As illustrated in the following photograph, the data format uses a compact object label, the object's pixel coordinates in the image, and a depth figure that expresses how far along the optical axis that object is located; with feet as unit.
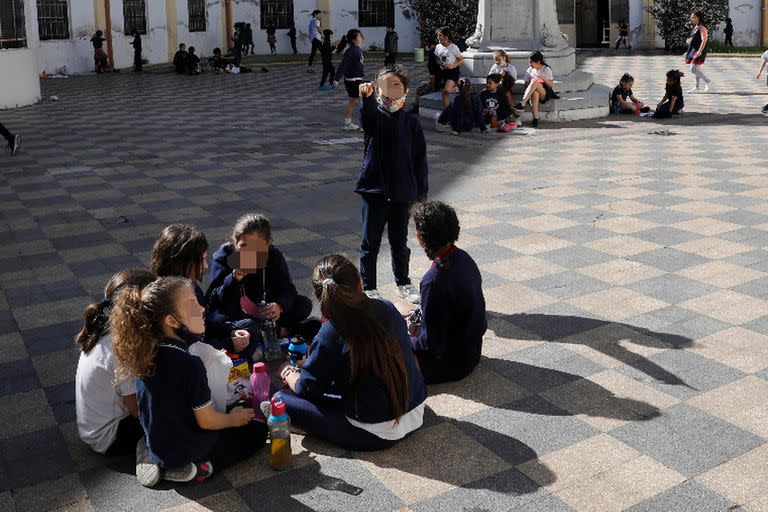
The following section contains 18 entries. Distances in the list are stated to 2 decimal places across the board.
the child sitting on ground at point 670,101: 50.88
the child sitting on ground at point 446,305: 16.34
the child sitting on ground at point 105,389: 13.51
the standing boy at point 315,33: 88.86
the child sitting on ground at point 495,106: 47.70
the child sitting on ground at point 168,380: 12.64
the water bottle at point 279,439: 13.75
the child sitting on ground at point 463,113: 46.60
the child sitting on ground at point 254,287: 17.57
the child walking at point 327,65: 74.69
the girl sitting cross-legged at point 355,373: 13.56
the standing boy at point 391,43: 94.99
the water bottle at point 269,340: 17.94
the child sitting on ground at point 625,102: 53.16
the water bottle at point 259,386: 14.92
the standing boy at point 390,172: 20.31
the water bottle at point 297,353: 17.42
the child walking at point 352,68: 49.60
